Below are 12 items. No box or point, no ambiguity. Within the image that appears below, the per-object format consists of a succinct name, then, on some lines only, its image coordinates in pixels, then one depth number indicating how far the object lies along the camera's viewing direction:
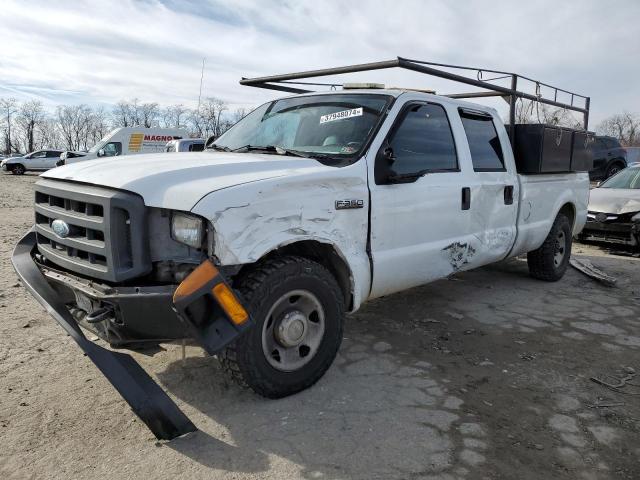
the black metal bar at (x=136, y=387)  2.72
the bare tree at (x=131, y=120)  89.62
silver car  8.46
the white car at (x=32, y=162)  33.84
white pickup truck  2.74
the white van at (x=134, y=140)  24.36
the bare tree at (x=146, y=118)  89.53
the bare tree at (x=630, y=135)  69.07
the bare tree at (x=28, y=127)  93.94
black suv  18.71
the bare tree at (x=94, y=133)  101.19
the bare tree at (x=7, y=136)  93.19
